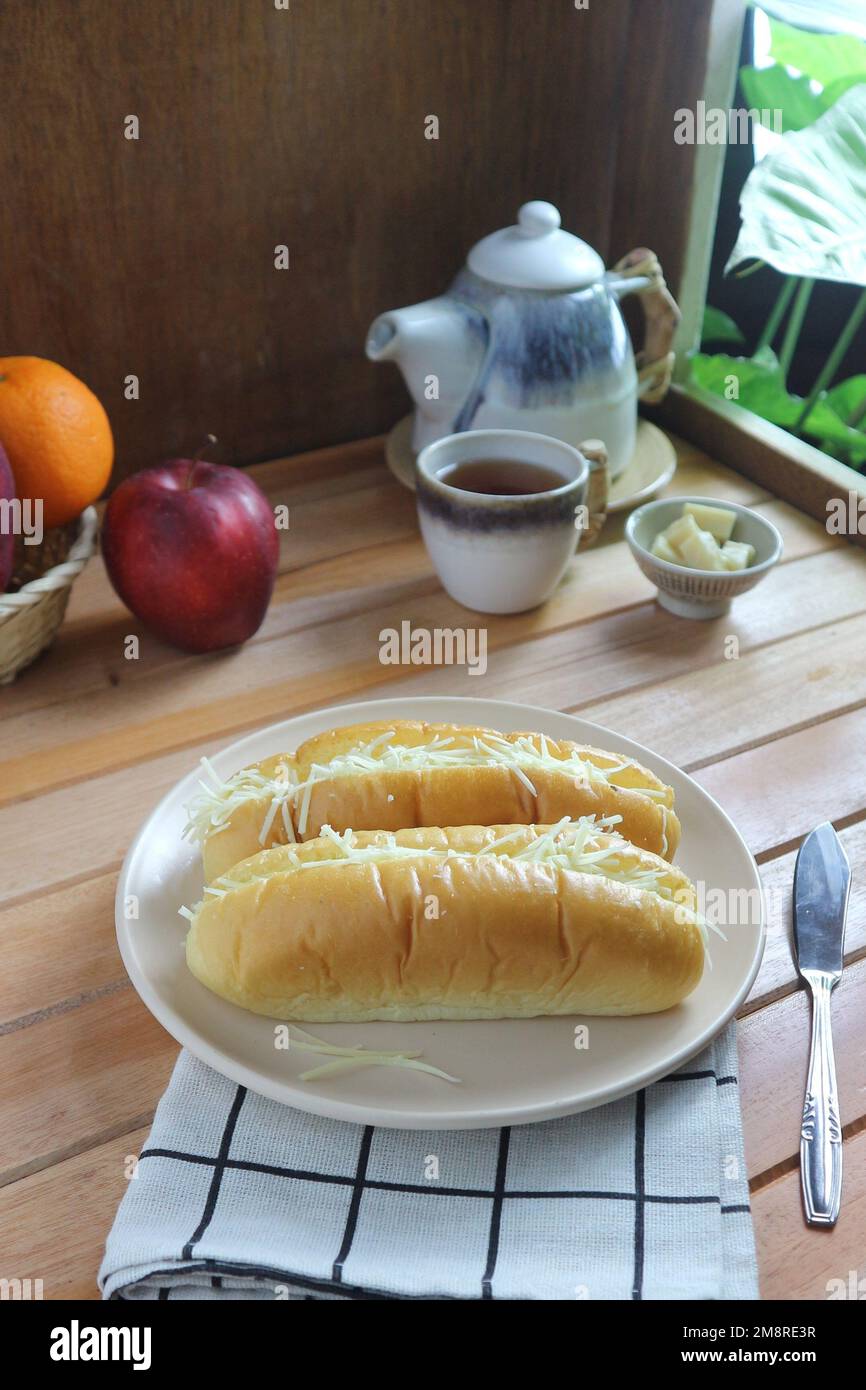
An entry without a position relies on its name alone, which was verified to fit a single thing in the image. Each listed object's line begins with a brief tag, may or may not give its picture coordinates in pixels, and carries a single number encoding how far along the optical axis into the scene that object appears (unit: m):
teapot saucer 1.28
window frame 1.30
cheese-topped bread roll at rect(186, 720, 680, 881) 0.78
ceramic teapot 1.20
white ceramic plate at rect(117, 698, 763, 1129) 0.66
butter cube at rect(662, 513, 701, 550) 1.17
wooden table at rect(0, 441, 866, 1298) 0.69
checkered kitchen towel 0.61
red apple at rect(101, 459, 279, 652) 1.05
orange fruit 1.04
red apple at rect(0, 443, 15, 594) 0.98
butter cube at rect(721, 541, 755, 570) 1.15
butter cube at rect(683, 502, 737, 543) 1.19
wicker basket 0.99
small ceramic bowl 1.12
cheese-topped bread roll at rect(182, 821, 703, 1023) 0.69
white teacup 1.08
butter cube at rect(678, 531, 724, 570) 1.14
